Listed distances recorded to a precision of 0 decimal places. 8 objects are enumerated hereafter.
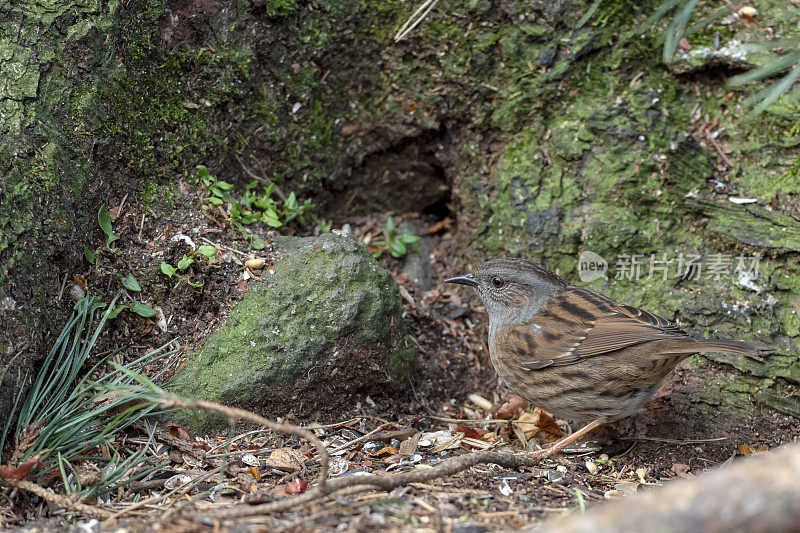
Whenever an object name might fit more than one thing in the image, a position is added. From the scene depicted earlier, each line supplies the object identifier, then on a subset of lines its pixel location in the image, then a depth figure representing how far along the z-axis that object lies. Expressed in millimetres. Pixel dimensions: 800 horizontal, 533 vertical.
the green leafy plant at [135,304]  4246
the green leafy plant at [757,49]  3152
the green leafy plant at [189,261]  4383
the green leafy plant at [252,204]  4821
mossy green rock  4195
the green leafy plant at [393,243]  5820
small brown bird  4316
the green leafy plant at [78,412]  3453
